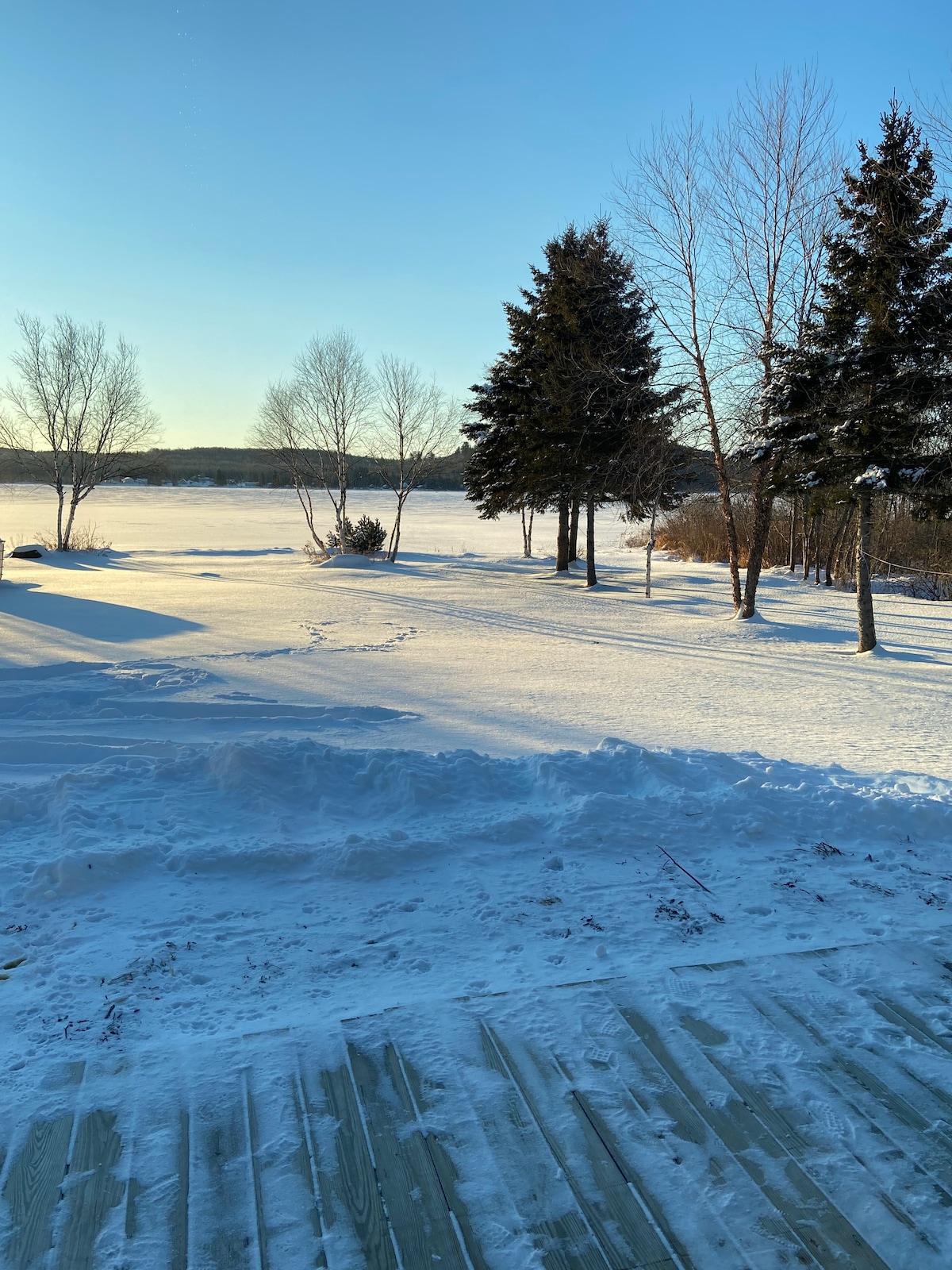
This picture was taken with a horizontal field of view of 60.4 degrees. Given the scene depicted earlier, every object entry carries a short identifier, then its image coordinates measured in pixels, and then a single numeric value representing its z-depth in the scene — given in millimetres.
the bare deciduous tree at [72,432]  28031
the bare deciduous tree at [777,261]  13250
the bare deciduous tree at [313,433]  28406
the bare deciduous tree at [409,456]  28312
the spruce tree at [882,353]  10367
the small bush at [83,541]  29509
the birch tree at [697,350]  14219
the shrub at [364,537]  29109
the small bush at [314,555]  27109
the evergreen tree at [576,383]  18922
